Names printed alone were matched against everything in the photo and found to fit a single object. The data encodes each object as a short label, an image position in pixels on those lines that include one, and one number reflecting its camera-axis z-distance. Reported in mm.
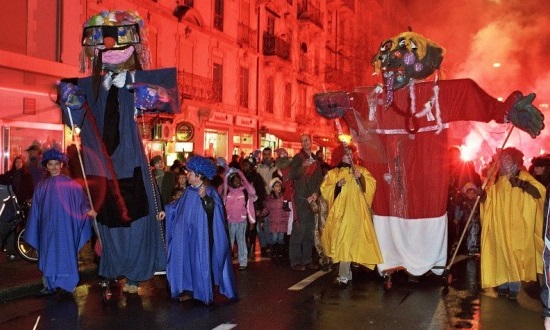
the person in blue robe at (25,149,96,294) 7348
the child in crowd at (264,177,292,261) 11117
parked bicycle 9797
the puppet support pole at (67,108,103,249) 7246
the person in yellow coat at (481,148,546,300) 7531
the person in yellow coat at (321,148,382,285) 7941
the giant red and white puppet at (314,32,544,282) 8120
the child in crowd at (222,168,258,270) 10094
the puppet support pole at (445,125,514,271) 7699
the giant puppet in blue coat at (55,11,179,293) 7285
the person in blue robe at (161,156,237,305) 6910
